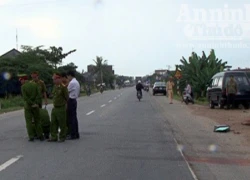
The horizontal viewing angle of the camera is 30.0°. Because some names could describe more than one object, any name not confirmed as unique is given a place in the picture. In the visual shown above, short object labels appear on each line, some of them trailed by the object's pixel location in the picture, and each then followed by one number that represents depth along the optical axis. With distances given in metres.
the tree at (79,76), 66.03
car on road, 54.18
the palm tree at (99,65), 122.44
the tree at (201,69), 36.52
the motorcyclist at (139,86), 36.85
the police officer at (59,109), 11.82
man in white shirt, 12.34
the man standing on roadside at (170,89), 34.12
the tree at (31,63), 46.56
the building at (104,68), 126.53
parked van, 23.66
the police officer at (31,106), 11.92
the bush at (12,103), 34.63
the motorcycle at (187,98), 31.73
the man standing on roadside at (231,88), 22.87
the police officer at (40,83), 12.17
